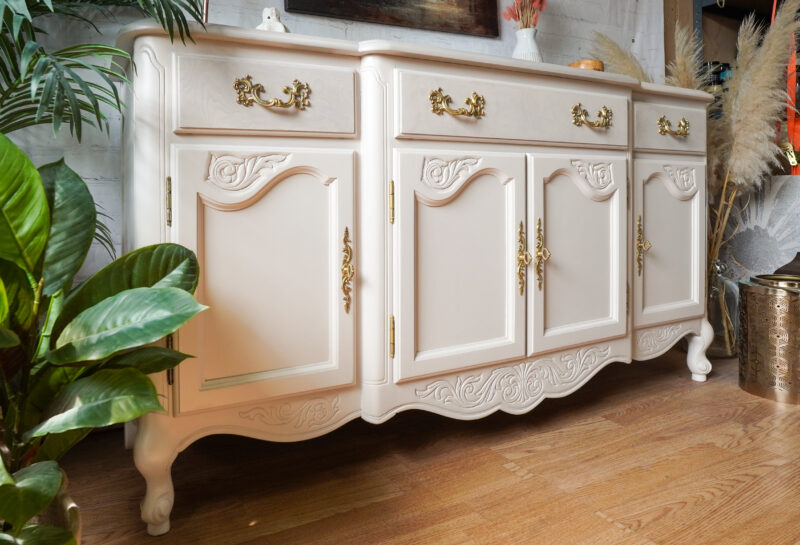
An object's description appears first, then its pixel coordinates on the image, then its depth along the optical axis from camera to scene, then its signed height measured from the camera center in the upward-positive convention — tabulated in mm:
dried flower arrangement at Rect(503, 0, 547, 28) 1906 +779
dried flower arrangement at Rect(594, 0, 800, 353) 2008 +537
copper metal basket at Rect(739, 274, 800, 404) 1751 -222
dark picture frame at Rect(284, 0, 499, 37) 1741 +753
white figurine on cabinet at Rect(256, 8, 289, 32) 1353 +533
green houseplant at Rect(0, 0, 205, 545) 762 -72
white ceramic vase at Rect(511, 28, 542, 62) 1873 +656
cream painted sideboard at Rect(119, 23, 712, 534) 1086 +78
